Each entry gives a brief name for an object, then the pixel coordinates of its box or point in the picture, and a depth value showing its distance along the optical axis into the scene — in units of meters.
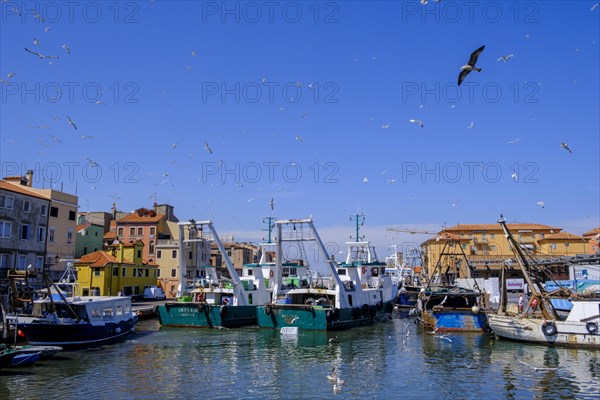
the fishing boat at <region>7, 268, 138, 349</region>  25.84
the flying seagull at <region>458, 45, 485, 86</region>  16.39
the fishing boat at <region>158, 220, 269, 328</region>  36.44
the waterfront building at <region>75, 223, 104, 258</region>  64.62
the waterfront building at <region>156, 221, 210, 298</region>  67.69
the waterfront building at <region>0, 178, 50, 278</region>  38.16
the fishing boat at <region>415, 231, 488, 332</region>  32.22
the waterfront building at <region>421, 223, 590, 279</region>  85.81
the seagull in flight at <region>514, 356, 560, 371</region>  21.55
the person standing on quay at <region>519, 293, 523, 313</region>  34.05
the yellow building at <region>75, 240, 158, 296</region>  53.75
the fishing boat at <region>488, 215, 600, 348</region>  26.41
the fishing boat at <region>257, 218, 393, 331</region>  33.53
